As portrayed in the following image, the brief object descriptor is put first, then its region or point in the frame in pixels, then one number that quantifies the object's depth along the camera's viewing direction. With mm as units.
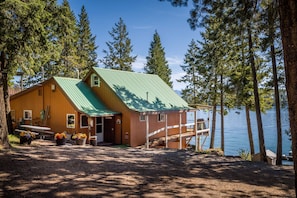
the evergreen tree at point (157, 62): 38594
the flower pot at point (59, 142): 13484
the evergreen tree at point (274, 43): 8935
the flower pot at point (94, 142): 15541
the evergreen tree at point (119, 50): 36750
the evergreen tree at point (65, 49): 14451
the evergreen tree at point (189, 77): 30281
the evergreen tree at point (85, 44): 35281
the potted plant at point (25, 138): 12594
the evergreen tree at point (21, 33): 10742
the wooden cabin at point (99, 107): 17172
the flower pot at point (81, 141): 14400
